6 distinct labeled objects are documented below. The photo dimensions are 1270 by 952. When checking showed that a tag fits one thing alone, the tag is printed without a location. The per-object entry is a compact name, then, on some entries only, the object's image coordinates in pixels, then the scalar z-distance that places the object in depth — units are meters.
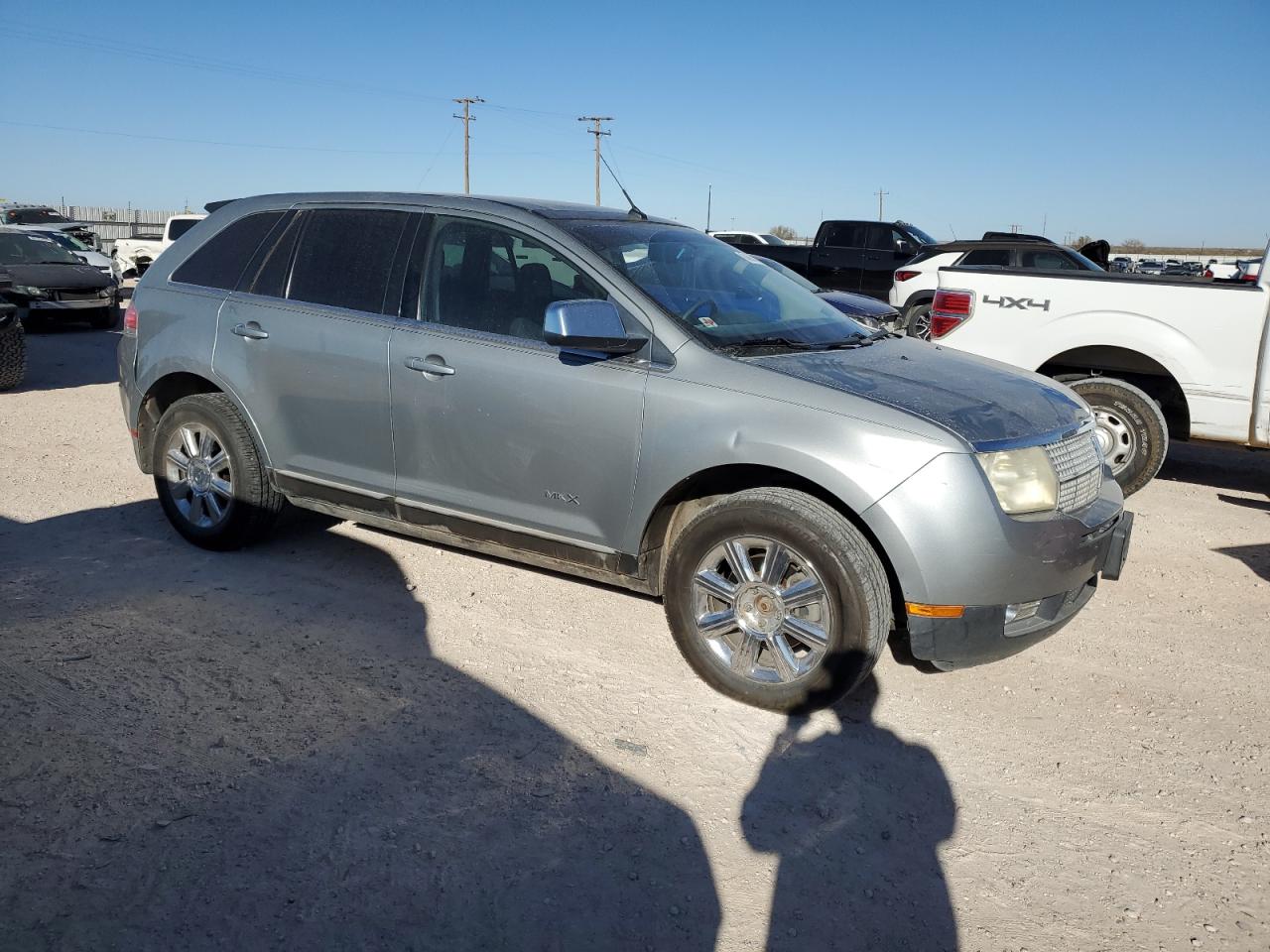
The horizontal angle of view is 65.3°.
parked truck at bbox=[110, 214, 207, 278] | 24.00
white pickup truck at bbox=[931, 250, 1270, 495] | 6.48
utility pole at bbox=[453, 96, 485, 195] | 49.34
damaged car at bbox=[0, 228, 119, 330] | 14.26
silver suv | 3.48
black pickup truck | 19.03
